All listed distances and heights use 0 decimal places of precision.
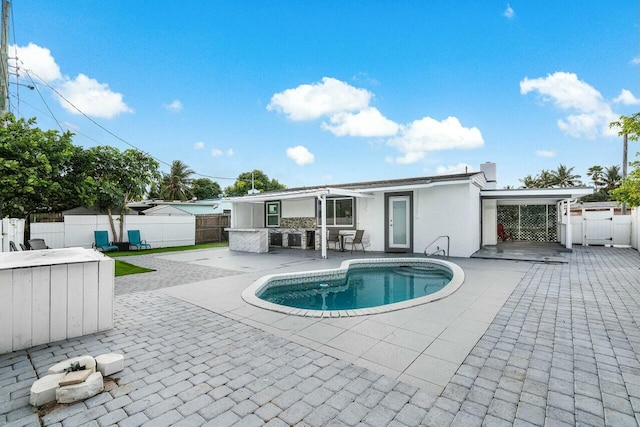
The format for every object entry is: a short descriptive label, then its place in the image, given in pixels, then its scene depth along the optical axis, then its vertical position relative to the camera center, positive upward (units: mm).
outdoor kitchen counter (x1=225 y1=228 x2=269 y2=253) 13064 -970
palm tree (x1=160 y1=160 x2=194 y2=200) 34000 +4067
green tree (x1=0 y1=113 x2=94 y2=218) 10938 +1871
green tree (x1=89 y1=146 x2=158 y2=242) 14159 +2072
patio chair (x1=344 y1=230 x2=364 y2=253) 12531 -927
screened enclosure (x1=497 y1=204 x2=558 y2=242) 16422 -238
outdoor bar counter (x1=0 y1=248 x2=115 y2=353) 3348 -942
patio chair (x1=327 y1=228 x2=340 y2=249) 13448 -868
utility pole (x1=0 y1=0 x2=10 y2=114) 9216 +5000
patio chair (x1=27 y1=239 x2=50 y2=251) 10183 -858
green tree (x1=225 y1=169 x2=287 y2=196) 43491 +5280
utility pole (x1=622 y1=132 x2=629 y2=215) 21661 +4859
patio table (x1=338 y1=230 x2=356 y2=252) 13016 -758
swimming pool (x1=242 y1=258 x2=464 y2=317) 5325 -1653
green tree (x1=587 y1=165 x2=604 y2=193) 34656 +4983
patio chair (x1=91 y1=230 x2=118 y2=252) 13711 -1082
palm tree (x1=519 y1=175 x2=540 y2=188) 37656 +4527
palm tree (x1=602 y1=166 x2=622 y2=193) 33719 +4630
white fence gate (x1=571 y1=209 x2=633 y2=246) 13922 -558
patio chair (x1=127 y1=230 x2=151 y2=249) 14943 -1026
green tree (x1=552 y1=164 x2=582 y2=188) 35594 +4620
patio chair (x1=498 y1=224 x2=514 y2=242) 16938 -984
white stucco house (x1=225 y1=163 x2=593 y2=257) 10844 +154
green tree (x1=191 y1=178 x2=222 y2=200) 43509 +4369
